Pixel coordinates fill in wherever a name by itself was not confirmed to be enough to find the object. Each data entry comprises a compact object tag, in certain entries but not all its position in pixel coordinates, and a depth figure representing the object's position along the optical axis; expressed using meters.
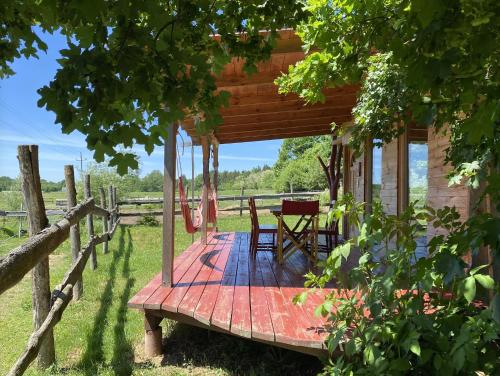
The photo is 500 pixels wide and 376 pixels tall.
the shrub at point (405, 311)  1.37
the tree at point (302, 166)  28.99
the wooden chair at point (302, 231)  4.59
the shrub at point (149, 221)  12.98
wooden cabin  2.76
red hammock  5.20
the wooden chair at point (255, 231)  5.07
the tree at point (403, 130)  0.85
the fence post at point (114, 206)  10.66
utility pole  16.62
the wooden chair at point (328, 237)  4.91
